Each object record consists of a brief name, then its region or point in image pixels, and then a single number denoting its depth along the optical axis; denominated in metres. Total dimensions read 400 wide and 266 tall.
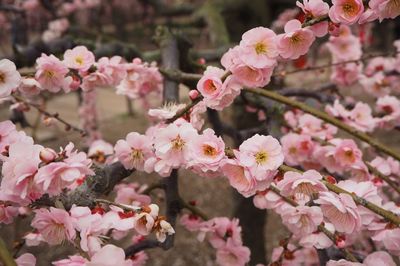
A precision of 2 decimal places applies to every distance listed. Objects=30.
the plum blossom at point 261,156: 0.34
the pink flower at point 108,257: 0.30
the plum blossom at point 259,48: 0.37
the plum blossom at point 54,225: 0.33
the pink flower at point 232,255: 0.48
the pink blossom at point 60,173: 0.32
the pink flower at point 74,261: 0.30
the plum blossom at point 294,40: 0.36
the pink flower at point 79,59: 0.44
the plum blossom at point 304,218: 0.37
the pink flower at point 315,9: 0.36
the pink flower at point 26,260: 0.34
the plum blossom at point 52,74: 0.42
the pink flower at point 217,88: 0.38
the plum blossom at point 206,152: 0.35
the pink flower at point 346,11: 0.35
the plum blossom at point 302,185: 0.34
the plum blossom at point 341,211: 0.34
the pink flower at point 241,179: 0.34
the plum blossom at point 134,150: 0.41
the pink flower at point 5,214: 0.35
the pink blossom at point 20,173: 0.32
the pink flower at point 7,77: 0.36
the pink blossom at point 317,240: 0.39
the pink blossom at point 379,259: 0.36
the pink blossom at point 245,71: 0.38
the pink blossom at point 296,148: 0.55
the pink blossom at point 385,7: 0.34
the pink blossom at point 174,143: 0.36
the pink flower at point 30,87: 0.42
